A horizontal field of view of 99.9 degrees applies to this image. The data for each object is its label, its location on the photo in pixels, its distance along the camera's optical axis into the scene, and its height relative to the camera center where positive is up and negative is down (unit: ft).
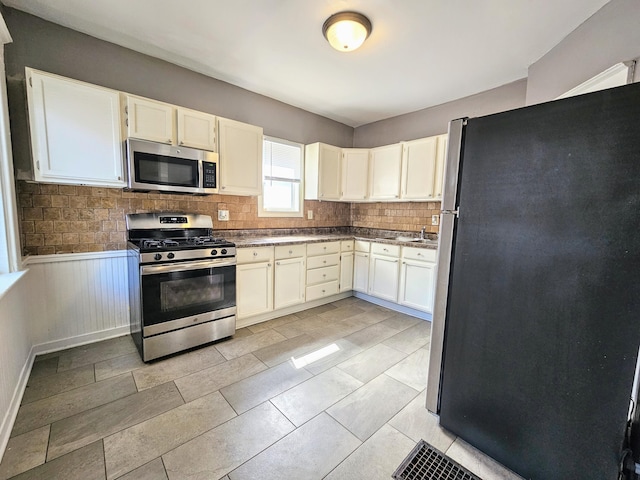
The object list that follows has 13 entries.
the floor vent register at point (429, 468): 4.33 -4.19
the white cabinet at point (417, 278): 10.29 -2.49
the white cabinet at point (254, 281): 9.24 -2.53
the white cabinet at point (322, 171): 12.57 +1.94
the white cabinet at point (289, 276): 10.26 -2.55
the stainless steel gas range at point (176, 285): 7.11 -2.21
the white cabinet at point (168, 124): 7.63 +2.53
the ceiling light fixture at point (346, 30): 6.46 +4.54
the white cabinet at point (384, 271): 11.34 -2.49
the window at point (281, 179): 11.83 +1.43
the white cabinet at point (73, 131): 6.53 +1.87
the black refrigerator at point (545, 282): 3.36 -0.94
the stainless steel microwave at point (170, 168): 7.47 +1.16
